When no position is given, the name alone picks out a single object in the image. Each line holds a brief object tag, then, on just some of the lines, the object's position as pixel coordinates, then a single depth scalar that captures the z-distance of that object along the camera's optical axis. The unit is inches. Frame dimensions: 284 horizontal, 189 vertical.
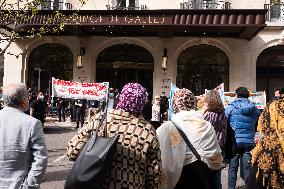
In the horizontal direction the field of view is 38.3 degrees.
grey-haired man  137.9
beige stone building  778.8
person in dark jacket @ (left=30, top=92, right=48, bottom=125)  449.7
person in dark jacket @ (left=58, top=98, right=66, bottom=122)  748.6
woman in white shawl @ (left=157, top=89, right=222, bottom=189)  151.8
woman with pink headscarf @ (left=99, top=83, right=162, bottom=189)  128.2
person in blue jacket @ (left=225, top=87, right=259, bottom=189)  252.1
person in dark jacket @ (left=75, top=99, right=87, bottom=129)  668.9
